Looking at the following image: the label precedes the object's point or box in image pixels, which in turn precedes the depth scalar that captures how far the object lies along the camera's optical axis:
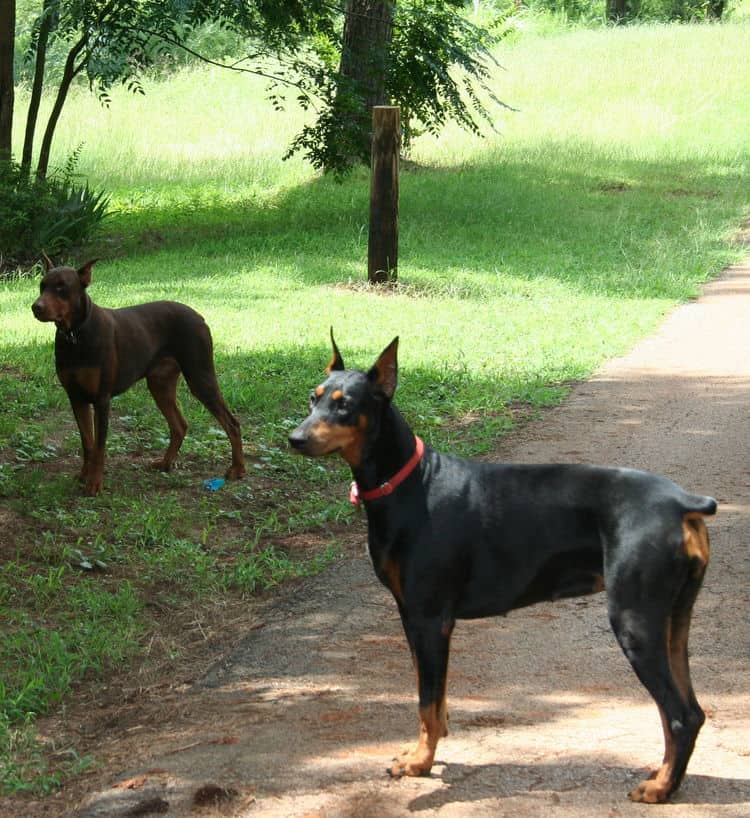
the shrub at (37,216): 15.95
